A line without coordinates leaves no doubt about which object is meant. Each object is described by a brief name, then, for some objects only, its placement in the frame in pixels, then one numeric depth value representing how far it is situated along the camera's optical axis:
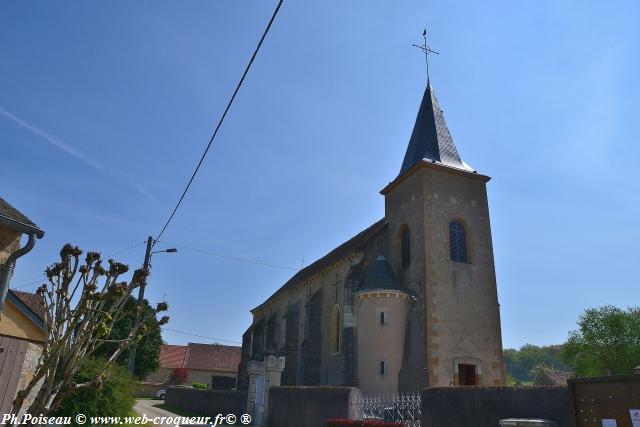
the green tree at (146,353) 37.56
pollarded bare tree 5.54
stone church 20.83
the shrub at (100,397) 11.62
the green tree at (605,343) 44.72
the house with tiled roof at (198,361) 61.69
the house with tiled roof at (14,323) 7.84
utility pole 20.84
